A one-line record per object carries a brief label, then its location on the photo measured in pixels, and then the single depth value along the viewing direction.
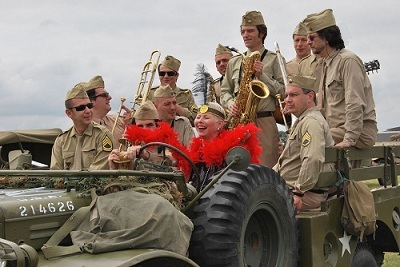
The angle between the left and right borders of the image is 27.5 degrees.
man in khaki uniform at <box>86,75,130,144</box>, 9.11
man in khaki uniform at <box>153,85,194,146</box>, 8.67
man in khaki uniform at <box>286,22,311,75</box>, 9.47
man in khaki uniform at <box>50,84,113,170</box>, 7.74
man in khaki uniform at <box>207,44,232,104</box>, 10.19
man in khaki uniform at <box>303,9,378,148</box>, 7.47
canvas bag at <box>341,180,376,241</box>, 6.92
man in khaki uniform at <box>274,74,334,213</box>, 6.61
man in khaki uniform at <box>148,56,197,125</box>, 10.22
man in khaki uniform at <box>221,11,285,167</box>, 8.59
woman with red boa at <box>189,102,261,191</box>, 6.36
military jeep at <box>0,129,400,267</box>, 4.73
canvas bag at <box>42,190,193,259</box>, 4.79
